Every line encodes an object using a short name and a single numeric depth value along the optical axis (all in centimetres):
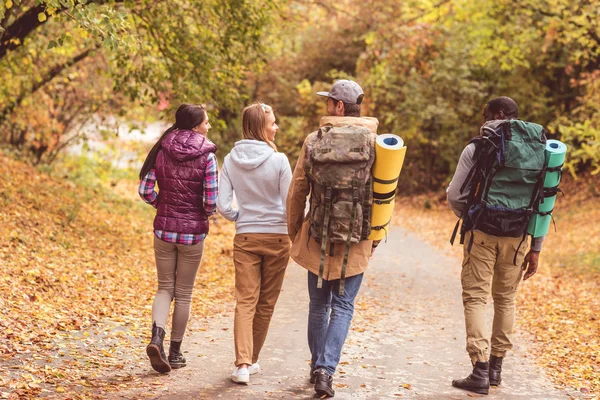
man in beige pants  1080
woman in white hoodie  1026
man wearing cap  980
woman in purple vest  1045
